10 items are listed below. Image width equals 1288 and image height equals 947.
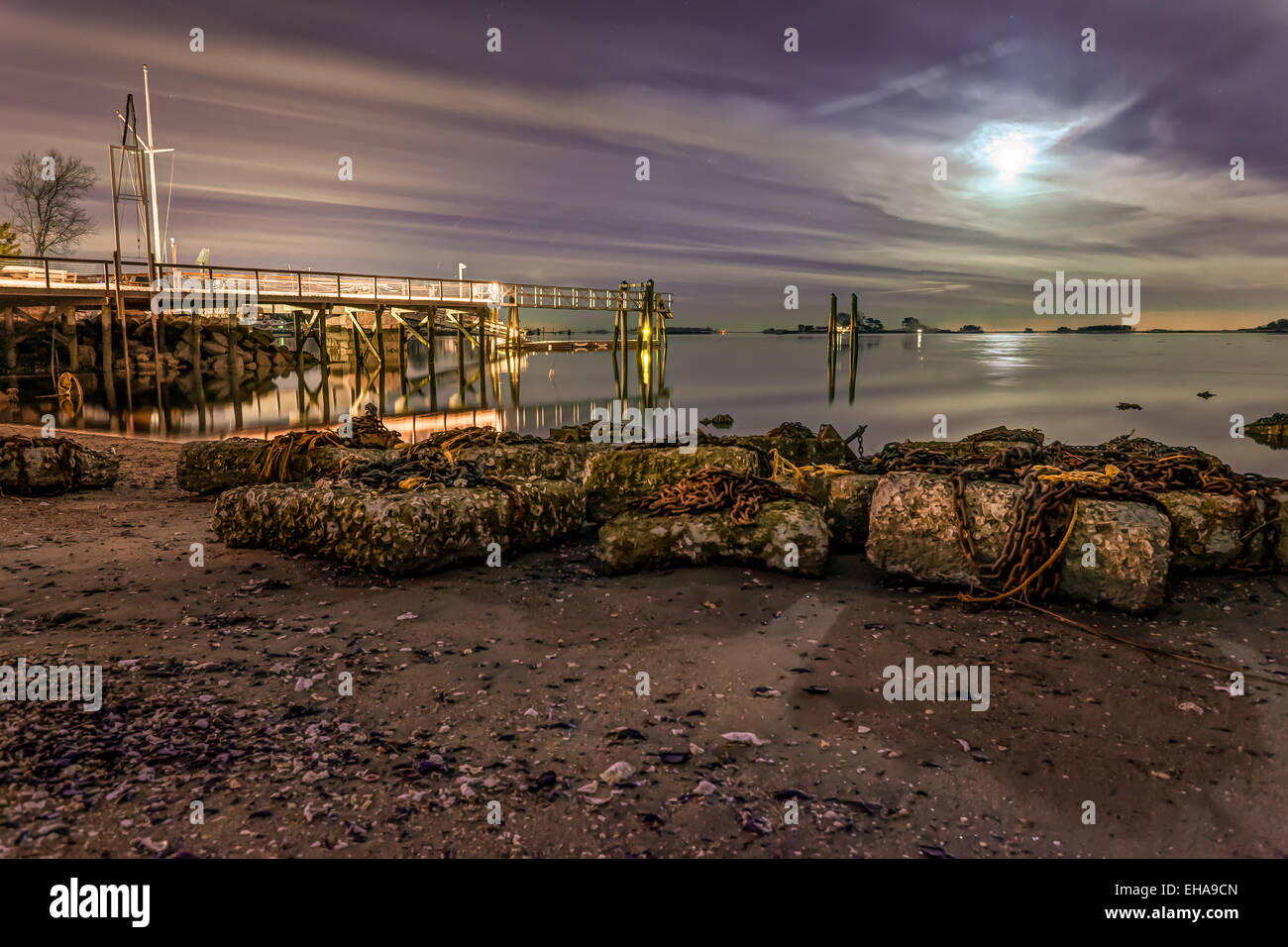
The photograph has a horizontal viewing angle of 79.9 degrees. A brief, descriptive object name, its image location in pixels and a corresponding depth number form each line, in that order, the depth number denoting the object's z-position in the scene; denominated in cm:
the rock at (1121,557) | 543
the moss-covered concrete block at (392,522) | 629
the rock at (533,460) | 862
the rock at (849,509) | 741
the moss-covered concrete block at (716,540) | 644
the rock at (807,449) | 1073
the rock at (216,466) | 996
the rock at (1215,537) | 625
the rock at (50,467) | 981
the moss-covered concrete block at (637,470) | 816
